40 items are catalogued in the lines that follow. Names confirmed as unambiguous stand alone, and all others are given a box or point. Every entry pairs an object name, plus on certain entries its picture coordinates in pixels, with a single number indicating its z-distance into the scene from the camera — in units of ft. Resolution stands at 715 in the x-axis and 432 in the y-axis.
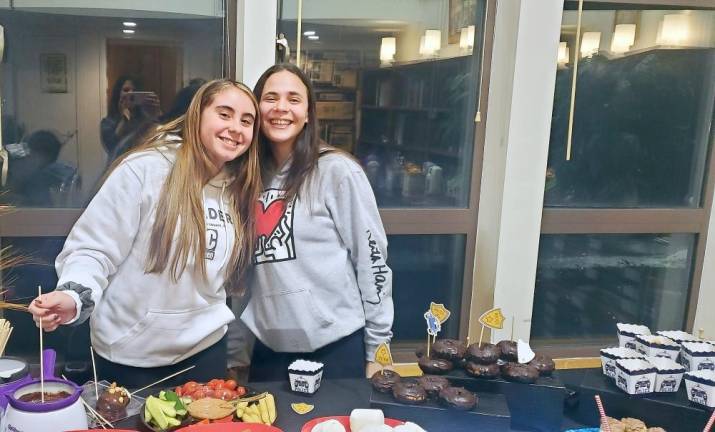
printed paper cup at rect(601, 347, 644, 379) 5.17
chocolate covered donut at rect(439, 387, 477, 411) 4.23
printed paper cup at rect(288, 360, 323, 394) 4.62
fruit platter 3.93
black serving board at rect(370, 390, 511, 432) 4.20
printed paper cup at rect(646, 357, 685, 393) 4.95
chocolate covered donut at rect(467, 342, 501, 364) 4.79
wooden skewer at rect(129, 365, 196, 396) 4.42
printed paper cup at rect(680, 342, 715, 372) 5.18
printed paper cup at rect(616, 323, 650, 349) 5.61
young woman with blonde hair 4.84
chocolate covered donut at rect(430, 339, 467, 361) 4.91
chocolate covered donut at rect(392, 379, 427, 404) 4.33
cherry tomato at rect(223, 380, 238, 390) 4.44
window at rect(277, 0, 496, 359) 7.39
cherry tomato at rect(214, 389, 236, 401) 4.28
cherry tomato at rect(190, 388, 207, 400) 4.25
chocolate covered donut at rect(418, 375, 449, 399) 4.43
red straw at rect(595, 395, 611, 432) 3.90
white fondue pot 3.41
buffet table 4.24
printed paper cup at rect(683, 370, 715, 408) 4.73
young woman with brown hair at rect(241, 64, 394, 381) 5.47
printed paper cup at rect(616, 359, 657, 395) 4.88
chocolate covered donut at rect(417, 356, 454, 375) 4.81
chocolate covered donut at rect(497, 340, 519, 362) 4.92
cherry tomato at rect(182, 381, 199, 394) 4.35
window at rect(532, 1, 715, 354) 8.04
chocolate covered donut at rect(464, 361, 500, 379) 4.70
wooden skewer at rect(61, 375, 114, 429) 3.90
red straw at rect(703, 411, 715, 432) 4.00
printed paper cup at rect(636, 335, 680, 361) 5.36
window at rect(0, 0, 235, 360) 6.51
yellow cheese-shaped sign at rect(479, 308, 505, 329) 5.06
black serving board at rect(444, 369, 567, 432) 4.59
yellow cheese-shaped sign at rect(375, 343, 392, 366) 4.85
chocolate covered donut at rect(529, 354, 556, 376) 4.78
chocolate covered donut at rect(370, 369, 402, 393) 4.52
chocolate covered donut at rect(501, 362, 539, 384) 4.61
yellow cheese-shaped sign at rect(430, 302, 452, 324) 5.08
